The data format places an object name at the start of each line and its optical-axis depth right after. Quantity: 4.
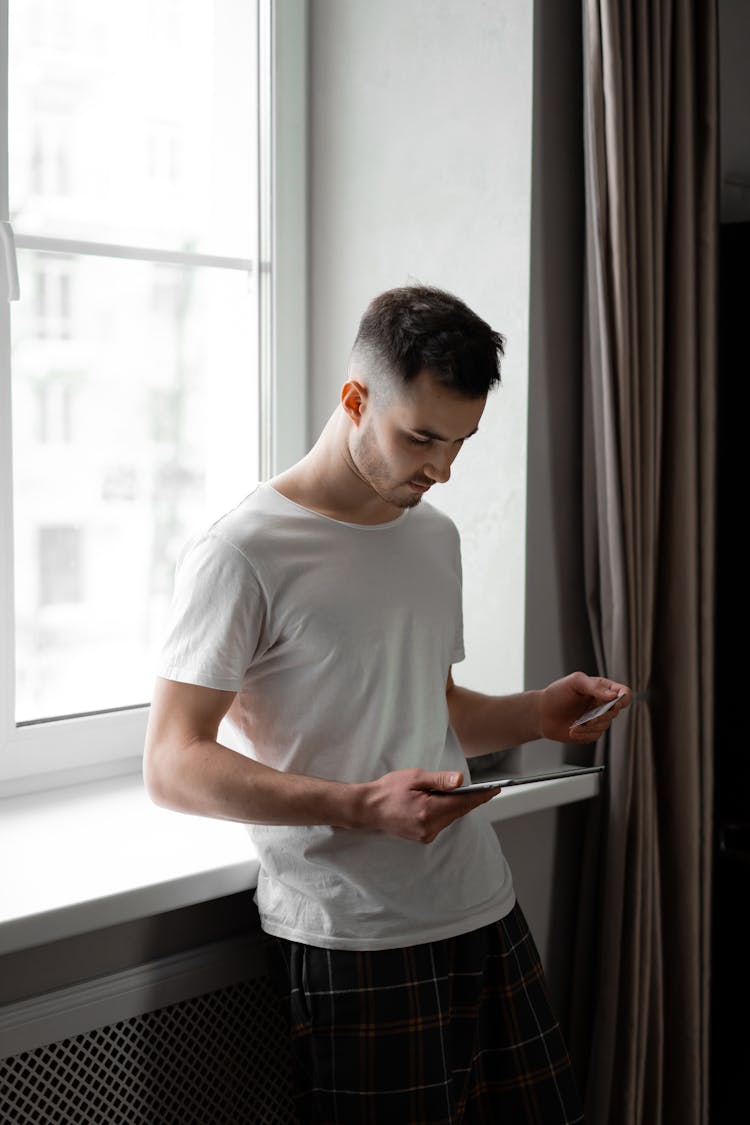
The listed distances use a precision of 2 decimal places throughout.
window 1.66
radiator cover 1.32
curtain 1.68
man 1.22
